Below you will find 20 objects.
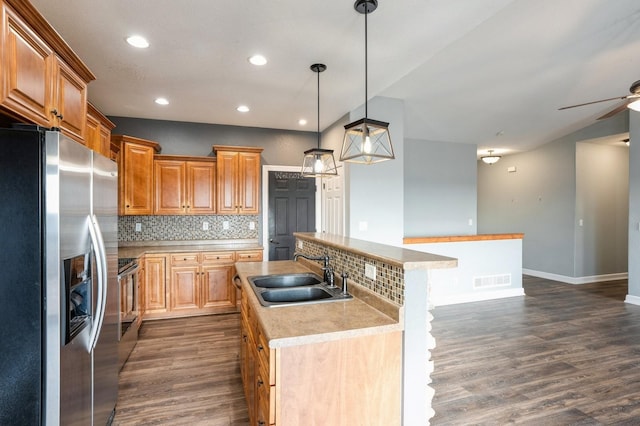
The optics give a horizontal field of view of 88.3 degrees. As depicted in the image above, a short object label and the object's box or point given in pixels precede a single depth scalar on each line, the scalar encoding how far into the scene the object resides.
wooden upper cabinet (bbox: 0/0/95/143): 1.44
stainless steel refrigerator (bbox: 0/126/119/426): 1.40
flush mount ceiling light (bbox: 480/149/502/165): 6.98
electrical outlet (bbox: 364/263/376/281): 1.87
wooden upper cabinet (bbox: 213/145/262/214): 4.70
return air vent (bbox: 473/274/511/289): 5.21
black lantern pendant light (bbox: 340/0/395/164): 1.97
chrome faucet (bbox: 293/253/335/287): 2.30
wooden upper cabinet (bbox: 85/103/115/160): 3.10
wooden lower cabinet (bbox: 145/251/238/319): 4.23
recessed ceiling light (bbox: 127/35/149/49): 2.51
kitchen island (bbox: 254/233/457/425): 1.60
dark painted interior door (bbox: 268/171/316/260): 5.19
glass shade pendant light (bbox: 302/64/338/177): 2.76
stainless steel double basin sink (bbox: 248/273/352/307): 2.03
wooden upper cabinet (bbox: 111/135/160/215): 4.21
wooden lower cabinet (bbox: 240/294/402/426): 1.42
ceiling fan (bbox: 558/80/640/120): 2.40
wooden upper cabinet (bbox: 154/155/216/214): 4.57
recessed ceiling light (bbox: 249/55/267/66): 2.85
